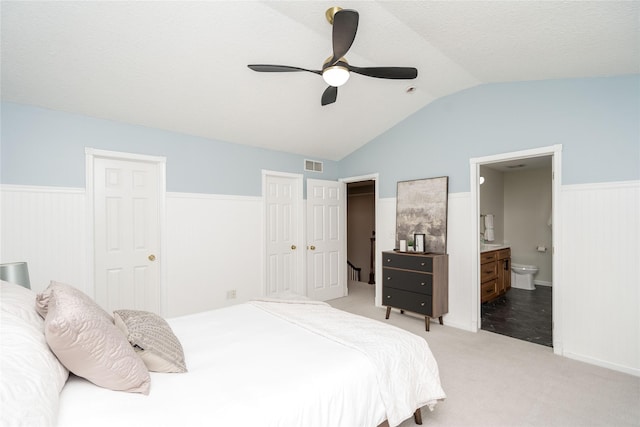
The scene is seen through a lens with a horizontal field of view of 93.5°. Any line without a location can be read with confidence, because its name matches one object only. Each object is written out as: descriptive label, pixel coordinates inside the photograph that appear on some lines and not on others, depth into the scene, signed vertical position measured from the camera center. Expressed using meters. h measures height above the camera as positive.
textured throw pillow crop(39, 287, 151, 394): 1.15 -0.54
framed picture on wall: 3.98 -0.02
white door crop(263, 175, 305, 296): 4.57 -0.34
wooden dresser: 3.67 -0.92
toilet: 5.61 -1.26
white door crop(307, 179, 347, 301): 4.95 -0.50
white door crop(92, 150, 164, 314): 3.26 -0.23
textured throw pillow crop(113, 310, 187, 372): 1.42 -0.65
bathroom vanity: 4.71 -1.06
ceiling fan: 1.66 +1.03
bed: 1.05 -0.77
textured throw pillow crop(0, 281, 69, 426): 0.86 -0.52
